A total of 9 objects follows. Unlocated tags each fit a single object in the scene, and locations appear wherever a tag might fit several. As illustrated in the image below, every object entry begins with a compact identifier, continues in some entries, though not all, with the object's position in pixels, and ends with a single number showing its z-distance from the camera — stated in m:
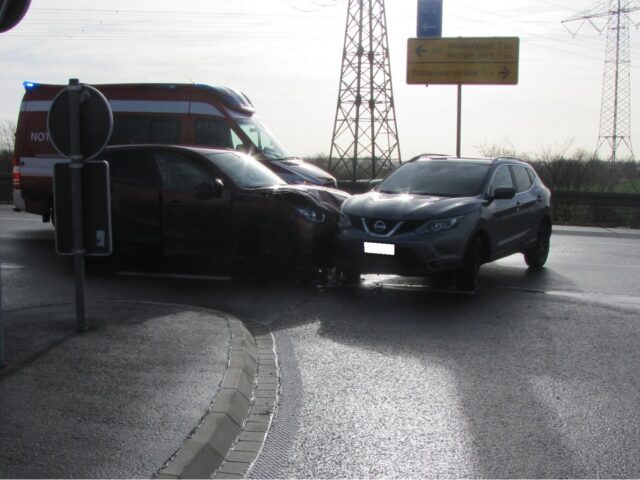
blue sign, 26.69
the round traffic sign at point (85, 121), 6.70
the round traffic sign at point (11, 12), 5.40
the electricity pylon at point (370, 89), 38.16
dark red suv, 10.78
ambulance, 15.55
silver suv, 9.62
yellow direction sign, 31.77
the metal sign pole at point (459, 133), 25.36
